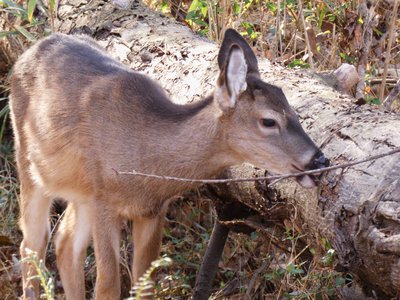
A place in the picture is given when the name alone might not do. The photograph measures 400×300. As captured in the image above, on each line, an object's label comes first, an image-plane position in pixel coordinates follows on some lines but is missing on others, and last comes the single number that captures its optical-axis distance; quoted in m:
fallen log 8.70
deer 10.23
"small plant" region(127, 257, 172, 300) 6.44
